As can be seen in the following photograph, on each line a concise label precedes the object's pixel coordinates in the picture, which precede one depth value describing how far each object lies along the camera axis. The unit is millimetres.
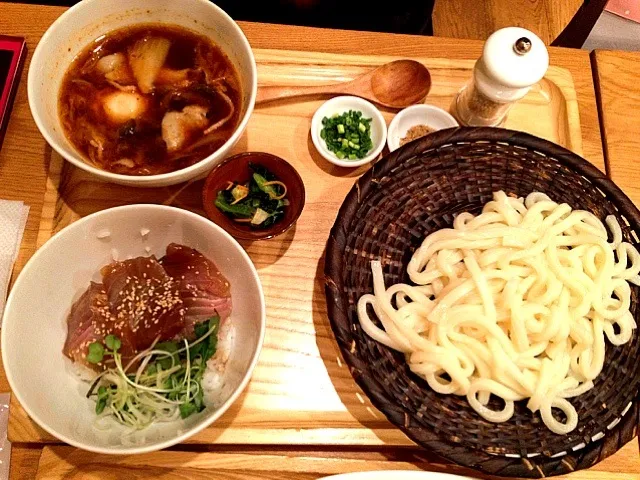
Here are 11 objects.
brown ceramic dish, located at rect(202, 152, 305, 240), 465
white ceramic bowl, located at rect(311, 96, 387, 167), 521
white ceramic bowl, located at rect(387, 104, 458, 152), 535
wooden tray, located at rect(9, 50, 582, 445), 446
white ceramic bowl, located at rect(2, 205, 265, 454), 391
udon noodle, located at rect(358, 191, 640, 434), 435
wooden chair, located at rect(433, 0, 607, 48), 891
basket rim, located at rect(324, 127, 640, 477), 394
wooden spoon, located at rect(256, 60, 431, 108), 541
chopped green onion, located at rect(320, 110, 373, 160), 522
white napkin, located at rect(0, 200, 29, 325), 486
